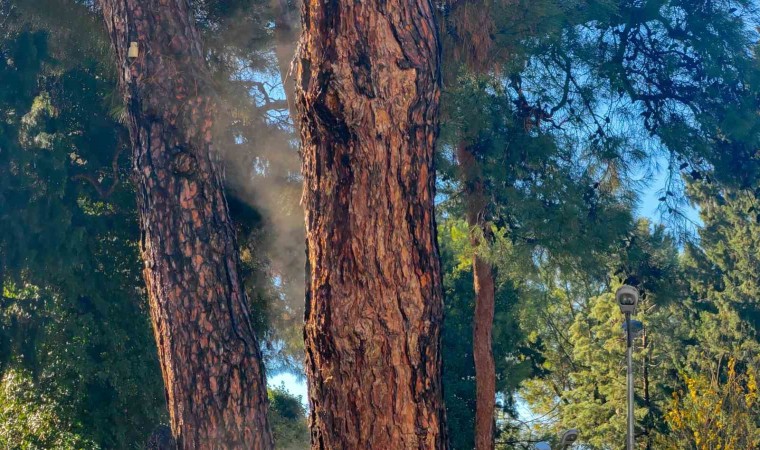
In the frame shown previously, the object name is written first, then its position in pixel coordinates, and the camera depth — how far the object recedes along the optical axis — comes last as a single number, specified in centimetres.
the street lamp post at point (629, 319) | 2323
